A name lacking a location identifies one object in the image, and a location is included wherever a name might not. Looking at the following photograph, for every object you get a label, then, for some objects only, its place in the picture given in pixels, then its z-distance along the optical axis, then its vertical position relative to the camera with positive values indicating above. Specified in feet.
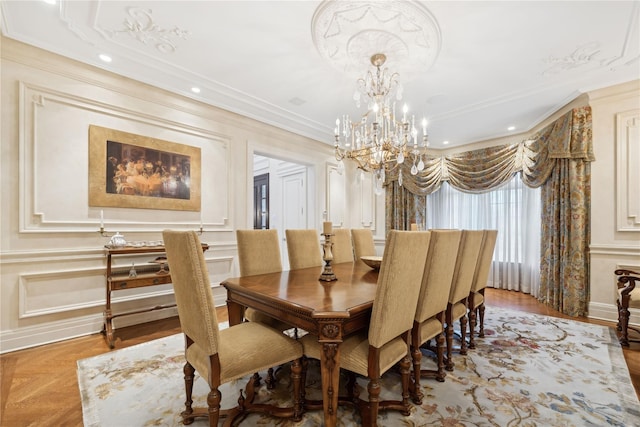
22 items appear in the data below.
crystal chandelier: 8.38 +2.46
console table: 8.48 -2.03
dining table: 4.39 -1.66
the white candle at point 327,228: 6.61 -0.36
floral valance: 10.95 +2.56
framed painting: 9.16 +1.45
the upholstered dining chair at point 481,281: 8.22 -2.09
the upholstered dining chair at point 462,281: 6.93 -1.74
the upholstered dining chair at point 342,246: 10.26 -1.26
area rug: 5.16 -3.81
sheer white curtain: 14.61 -0.51
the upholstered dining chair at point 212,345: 4.21 -2.24
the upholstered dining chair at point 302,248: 8.83 -1.15
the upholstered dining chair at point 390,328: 4.46 -1.93
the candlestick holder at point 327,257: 6.73 -1.07
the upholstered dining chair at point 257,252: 7.50 -1.10
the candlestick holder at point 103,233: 9.07 -0.67
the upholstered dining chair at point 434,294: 5.63 -1.69
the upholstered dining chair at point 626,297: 8.29 -2.50
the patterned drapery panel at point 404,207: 17.76 +0.35
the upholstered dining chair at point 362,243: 10.82 -1.18
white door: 17.32 +0.62
